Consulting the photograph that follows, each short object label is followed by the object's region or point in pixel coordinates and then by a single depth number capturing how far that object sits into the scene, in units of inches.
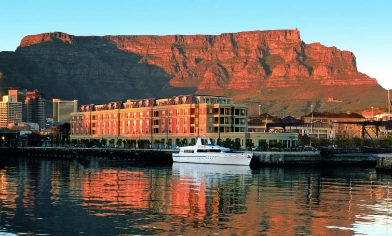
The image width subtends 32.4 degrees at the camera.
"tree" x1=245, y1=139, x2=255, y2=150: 6879.9
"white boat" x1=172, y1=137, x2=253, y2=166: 5339.6
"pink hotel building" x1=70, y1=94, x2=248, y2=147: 7448.8
